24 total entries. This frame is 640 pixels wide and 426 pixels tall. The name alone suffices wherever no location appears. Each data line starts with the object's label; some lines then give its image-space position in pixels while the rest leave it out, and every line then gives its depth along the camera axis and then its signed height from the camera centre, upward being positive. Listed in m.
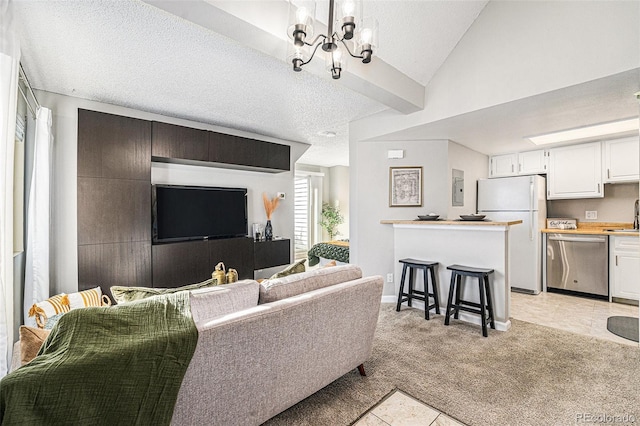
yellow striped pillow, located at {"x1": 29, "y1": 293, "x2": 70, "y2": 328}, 2.18 -0.75
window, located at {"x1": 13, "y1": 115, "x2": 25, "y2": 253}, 2.37 +0.18
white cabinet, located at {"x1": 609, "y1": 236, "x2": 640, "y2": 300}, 3.54 -0.68
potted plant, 7.27 -0.17
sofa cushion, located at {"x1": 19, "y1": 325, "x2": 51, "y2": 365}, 1.10 -0.49
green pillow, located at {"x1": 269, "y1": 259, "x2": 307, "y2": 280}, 2.11 -0.42
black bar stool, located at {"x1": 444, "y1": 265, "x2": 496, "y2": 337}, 2.86 -0.86
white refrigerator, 4.18 -0.06
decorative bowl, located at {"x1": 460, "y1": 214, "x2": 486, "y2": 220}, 3.30 -0.06
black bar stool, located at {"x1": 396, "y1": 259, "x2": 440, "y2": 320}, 3.21 -0.85
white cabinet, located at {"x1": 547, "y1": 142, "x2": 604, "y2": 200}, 3.99 +0.56
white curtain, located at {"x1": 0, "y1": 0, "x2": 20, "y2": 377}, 1.42 +0.25
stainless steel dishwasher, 3.79 -0.69
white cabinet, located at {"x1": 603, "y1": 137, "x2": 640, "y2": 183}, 3.70 +0.66
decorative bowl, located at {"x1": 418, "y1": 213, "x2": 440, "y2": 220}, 3.61 -0.06
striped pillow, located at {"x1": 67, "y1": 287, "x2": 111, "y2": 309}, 2.59 -0.78
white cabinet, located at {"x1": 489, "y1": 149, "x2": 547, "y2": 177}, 4.45 +0.76
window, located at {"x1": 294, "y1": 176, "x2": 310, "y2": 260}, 7.11 +0.01
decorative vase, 4.71 -0.33
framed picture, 3.96 +0.34
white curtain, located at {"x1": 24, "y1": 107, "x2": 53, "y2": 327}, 2.55 -0.09
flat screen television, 3.55 -0.01
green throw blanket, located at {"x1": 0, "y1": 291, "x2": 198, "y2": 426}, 0.85 -0.51
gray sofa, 1.28 -0.69
